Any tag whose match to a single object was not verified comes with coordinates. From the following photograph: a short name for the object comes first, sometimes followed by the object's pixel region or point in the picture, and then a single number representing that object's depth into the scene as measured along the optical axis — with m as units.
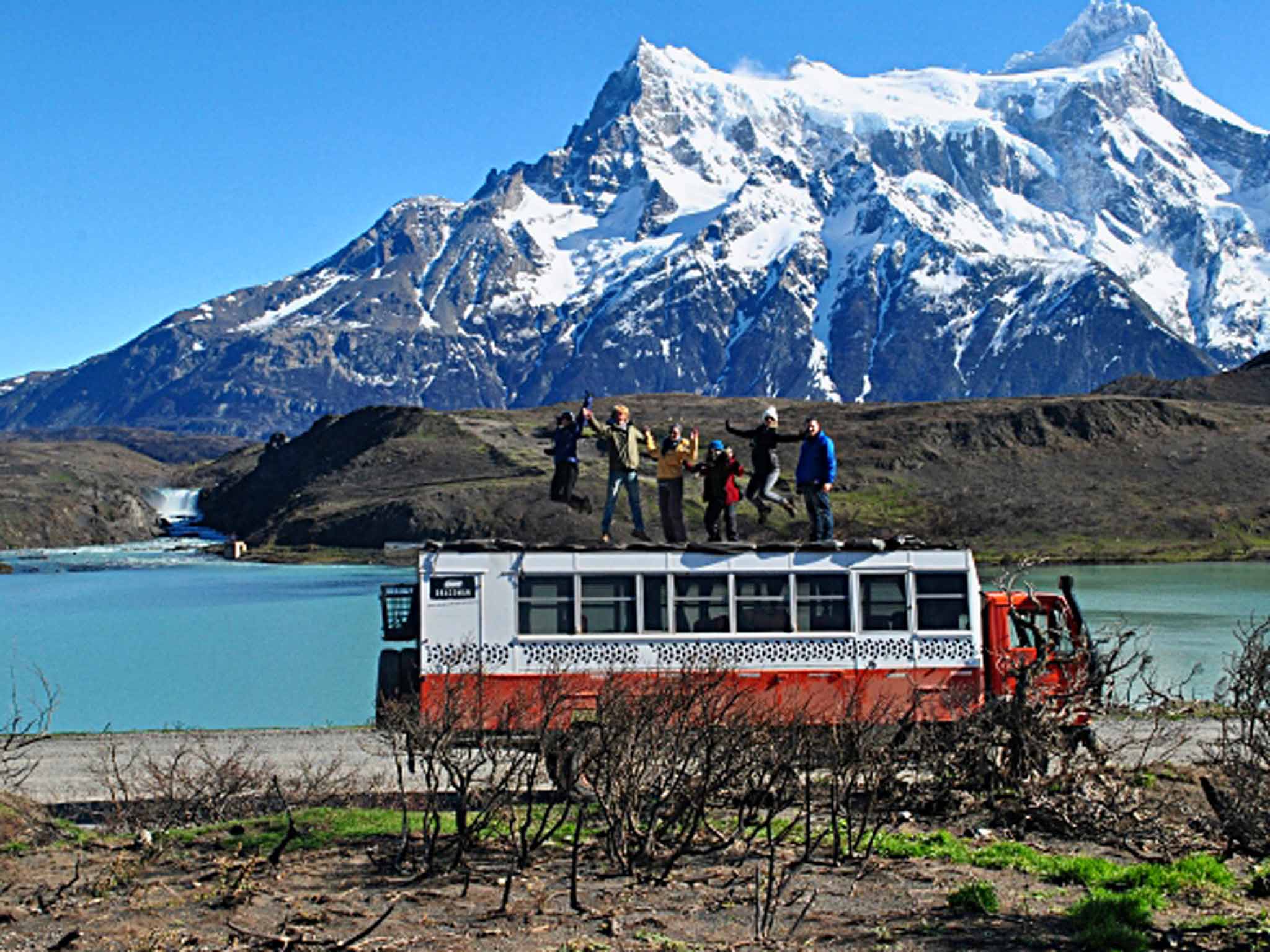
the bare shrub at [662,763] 12.53
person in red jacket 22.09
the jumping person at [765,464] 22.12
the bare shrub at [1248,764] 11.88
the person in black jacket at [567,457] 23.14
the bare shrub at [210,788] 16.34
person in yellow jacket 21.95
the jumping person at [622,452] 22.72
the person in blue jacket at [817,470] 21.06
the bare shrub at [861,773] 13.41
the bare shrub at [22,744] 15.30
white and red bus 17.53
